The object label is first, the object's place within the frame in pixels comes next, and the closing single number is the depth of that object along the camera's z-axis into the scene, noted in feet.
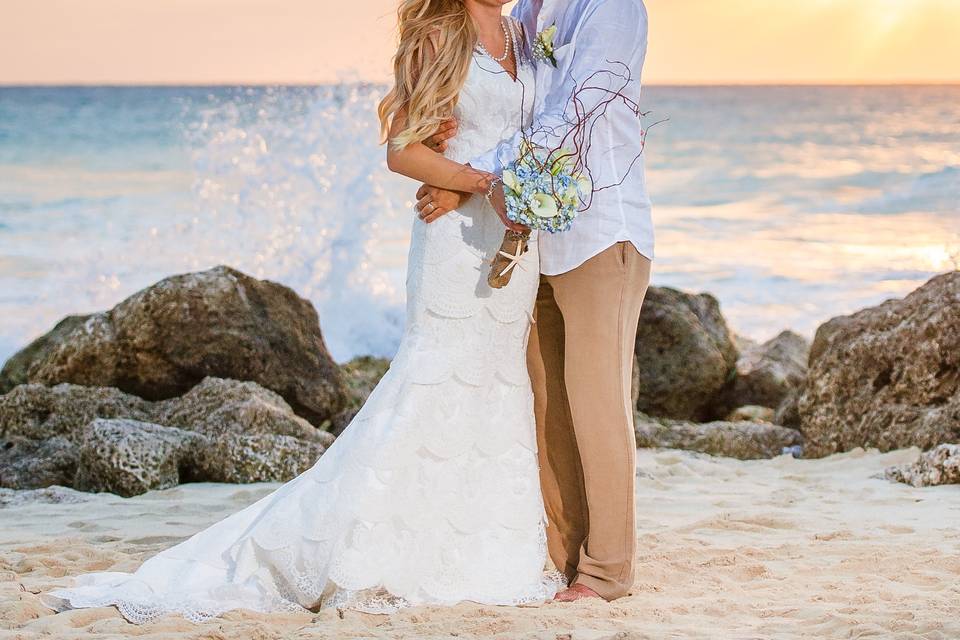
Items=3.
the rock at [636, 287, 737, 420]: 29.32
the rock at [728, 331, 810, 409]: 30.25
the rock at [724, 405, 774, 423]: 29.22
